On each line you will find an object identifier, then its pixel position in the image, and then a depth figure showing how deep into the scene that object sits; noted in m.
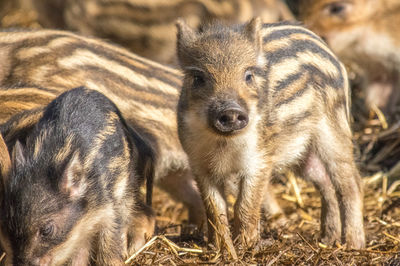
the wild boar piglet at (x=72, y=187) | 6.26
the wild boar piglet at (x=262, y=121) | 7.27
